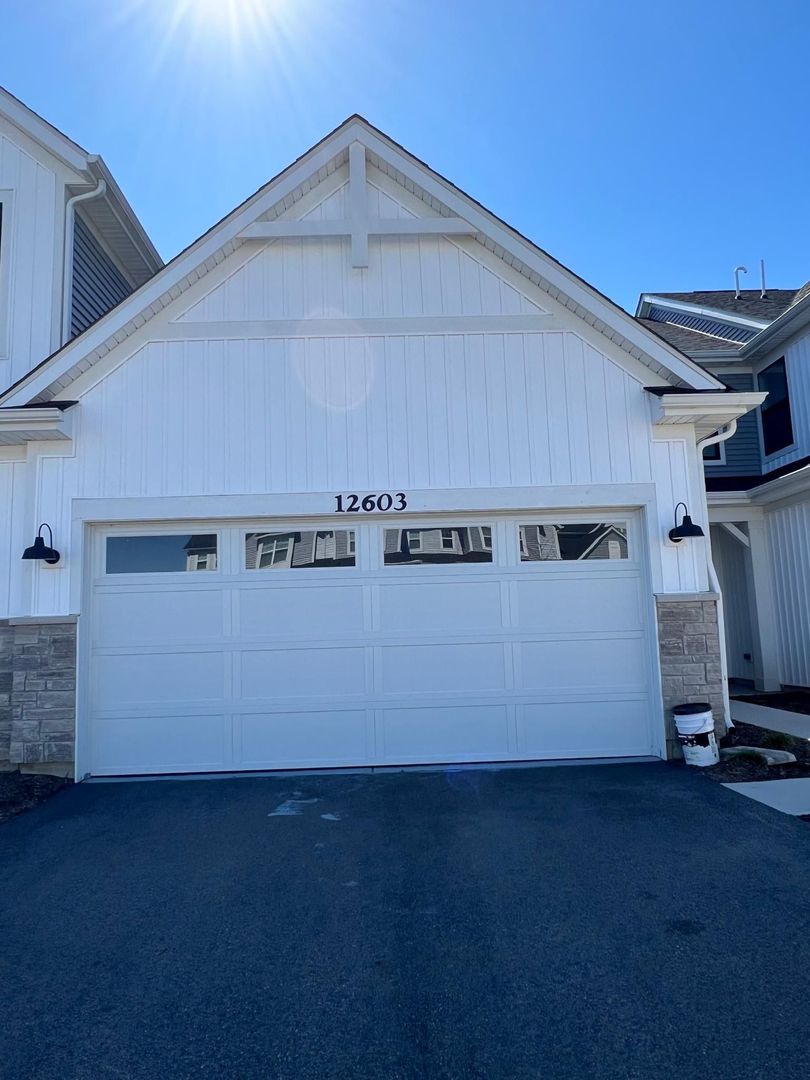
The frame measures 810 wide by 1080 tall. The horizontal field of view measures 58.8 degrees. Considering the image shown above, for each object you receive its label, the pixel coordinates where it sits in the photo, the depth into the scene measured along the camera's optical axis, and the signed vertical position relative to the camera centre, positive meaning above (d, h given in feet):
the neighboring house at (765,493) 34.81 +6.35
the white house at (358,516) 22.82 +3.88
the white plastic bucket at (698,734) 21.47 -3.23
